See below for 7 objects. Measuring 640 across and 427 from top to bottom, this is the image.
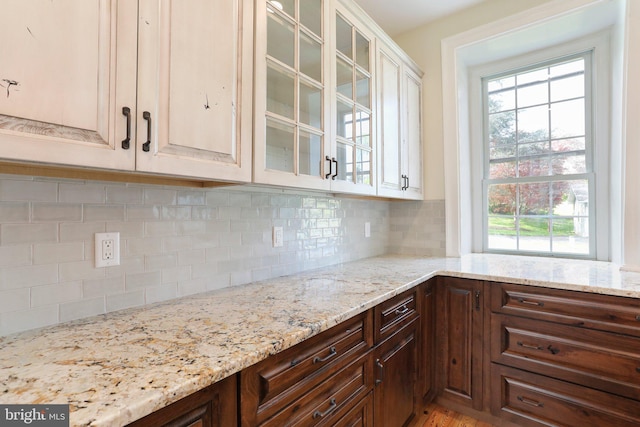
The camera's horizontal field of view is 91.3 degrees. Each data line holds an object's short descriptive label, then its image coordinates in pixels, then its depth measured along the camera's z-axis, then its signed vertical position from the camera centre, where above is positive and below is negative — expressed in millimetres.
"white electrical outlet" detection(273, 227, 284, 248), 1695 -117
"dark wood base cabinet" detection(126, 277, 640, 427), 946 -643
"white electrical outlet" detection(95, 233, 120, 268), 1070 -120
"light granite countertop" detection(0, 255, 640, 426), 609 -345
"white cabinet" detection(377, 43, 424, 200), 2041 +645
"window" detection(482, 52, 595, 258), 2305 +446
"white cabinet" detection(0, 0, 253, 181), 712 +358
